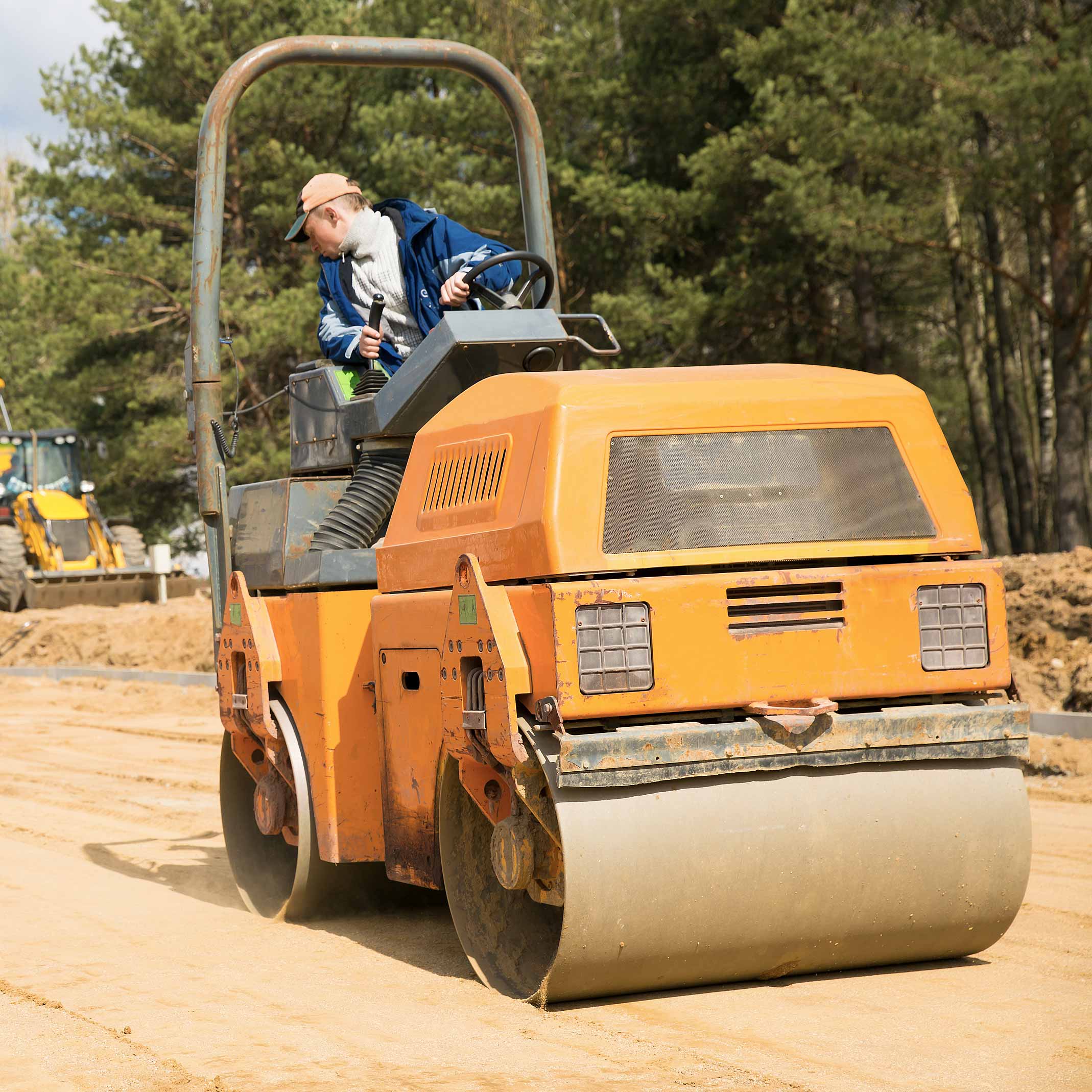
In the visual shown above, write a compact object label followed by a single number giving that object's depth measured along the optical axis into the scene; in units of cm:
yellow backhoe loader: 2278
